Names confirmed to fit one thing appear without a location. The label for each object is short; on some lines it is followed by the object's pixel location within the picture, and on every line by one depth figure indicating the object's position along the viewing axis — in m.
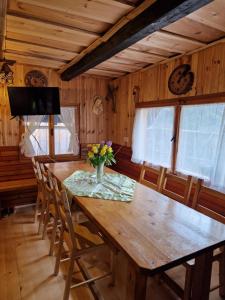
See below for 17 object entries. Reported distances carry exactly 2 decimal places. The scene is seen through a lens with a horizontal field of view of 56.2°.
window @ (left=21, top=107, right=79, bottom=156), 3.60
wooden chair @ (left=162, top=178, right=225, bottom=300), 1.57
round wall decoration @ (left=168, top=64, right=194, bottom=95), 2.65
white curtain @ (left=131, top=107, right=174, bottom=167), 3.07
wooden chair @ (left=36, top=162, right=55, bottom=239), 2.37
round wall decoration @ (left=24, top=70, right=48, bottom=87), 3.53
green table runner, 2.03
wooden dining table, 1.13
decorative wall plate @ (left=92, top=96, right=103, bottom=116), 4.20
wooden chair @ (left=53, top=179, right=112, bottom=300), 1.60
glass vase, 2.44
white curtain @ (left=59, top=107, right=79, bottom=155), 3.94
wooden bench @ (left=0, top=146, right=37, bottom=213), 3.38
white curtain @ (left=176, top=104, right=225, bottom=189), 2.30
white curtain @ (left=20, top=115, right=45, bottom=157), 3.55
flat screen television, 3.35
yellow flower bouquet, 2.39
